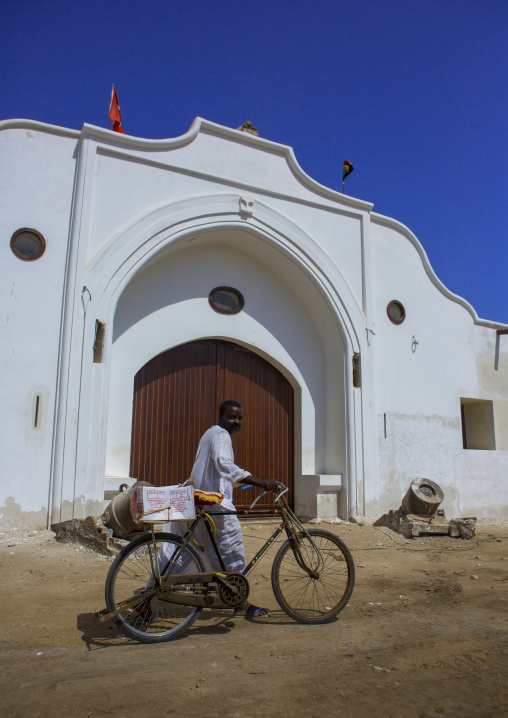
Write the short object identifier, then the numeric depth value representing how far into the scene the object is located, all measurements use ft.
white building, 24.08
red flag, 31.55
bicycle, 11.85
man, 13.52
